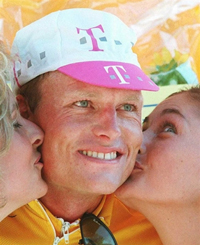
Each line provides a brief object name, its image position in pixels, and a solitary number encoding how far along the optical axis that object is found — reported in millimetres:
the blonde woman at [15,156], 1939
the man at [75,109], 2002
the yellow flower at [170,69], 2526
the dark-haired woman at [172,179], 2051
